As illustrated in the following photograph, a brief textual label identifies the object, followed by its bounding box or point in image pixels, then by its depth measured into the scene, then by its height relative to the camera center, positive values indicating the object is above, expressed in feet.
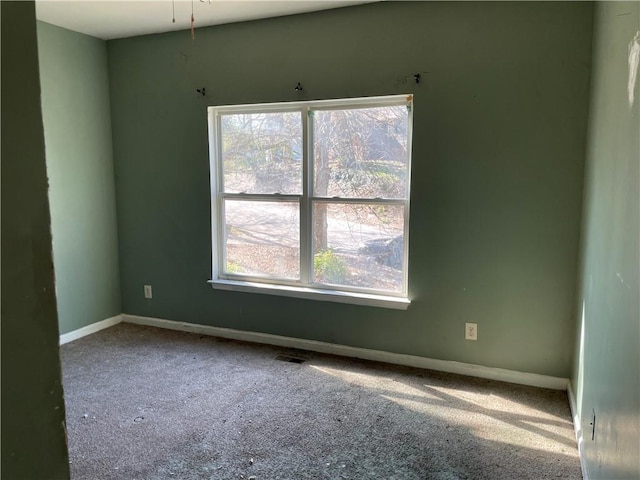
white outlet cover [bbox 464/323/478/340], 9.82 -3.10
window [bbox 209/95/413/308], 10.33 -0.38
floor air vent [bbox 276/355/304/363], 10.66 -4.02
